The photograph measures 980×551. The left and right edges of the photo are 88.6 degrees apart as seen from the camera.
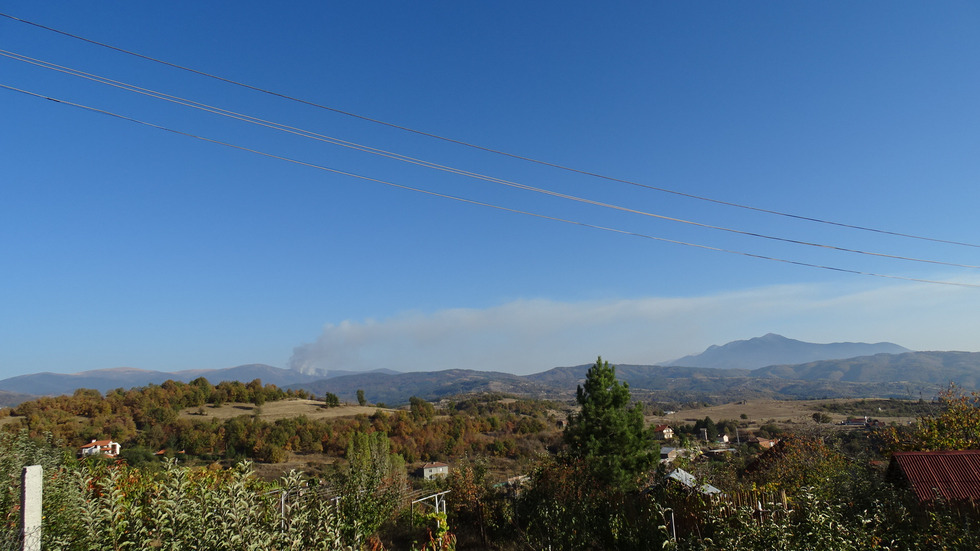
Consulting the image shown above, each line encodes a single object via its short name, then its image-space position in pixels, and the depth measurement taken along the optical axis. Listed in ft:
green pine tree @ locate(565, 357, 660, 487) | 63.62
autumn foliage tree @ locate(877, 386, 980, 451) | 56.95
